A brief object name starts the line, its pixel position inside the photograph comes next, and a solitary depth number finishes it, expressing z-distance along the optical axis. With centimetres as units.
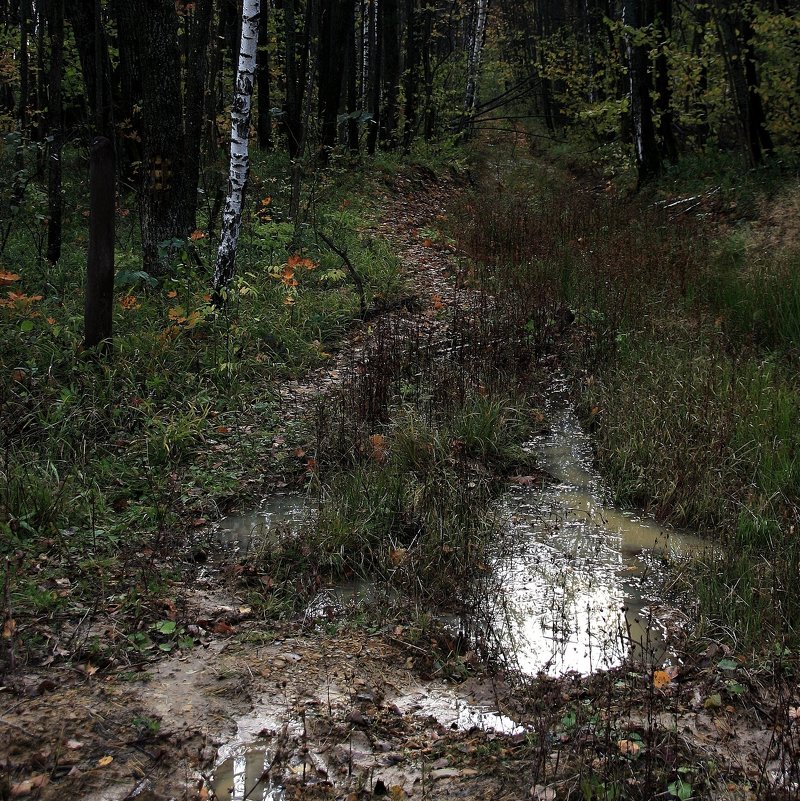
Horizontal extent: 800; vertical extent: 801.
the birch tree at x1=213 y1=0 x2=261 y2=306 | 724
